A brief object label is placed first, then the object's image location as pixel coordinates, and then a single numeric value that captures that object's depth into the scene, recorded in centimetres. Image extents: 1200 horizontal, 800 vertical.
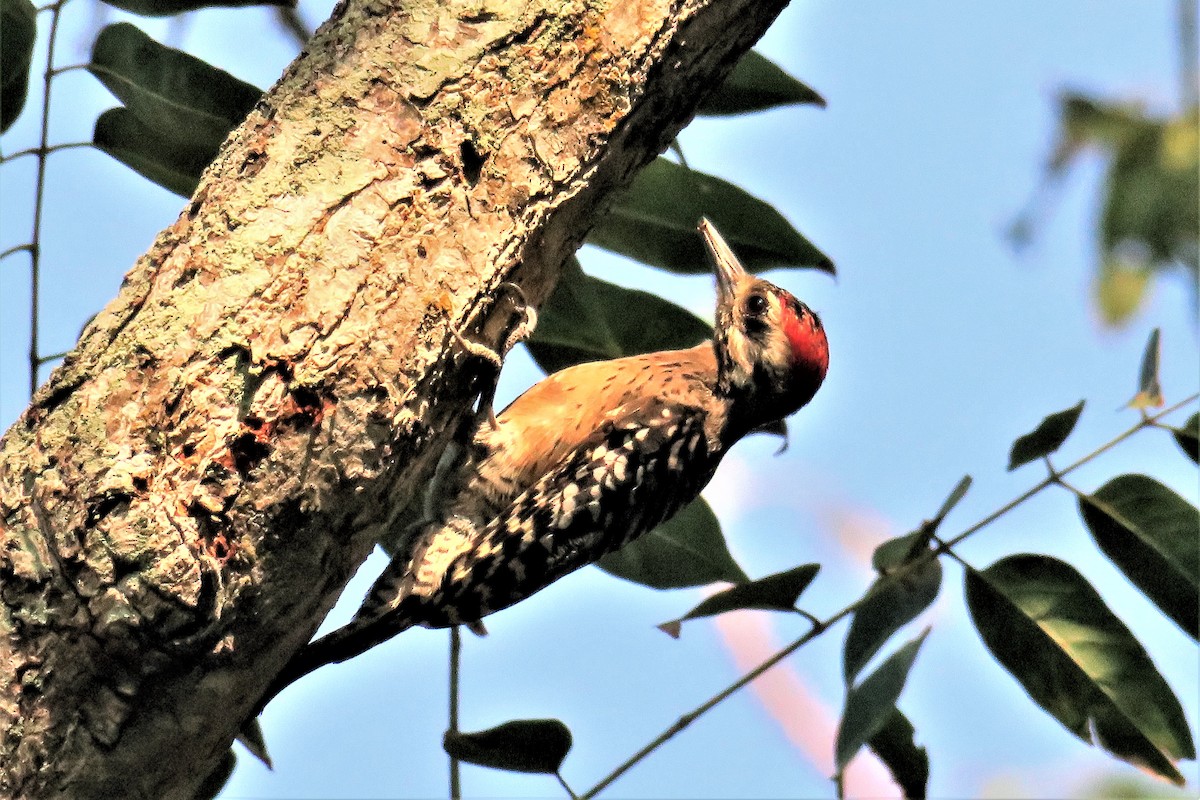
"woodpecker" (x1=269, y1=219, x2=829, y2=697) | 584
